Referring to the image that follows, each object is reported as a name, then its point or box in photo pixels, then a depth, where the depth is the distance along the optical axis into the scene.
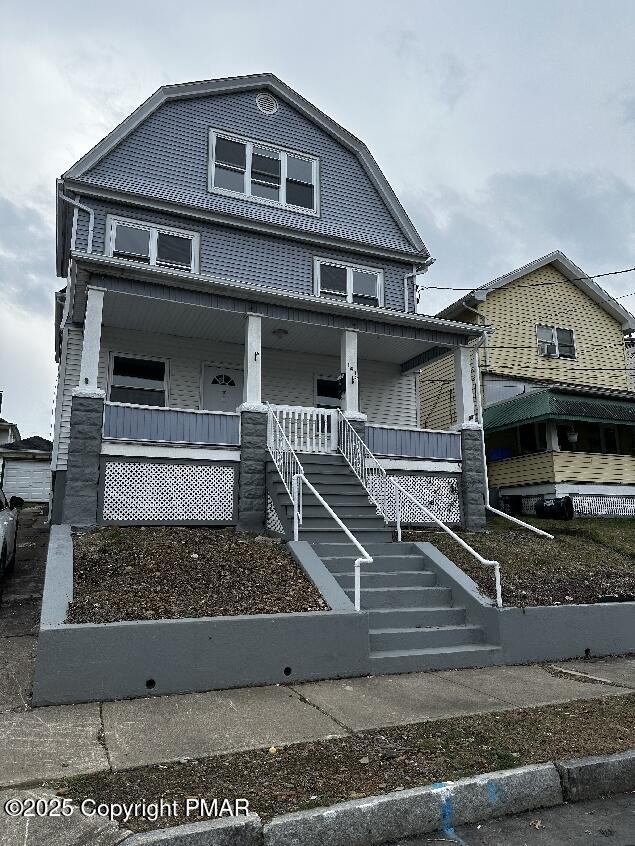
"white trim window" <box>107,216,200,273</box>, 14.41
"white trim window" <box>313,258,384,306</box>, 16.39
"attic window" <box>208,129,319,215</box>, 15.90
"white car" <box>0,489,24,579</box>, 9.84
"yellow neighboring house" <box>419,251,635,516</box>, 18.50
